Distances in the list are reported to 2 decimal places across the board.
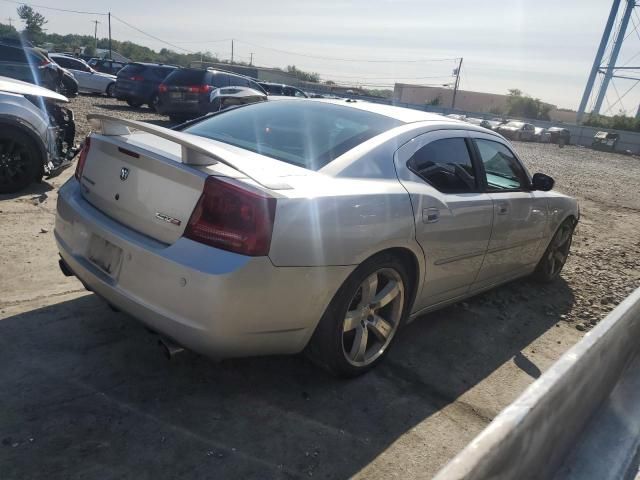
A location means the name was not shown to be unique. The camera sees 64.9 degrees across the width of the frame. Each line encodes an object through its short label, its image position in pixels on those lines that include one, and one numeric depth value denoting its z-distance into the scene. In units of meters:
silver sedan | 2.27
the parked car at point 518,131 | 37.31
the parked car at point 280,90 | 17.94
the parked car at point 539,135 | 38.75
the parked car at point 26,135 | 5.17
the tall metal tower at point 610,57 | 52.69
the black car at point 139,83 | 17.22
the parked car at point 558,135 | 38.81
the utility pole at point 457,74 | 74.56
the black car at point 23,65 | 8.80
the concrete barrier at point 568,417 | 1.44
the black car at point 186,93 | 13.96
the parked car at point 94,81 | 21.05
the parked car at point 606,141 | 38.22
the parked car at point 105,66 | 28.31
